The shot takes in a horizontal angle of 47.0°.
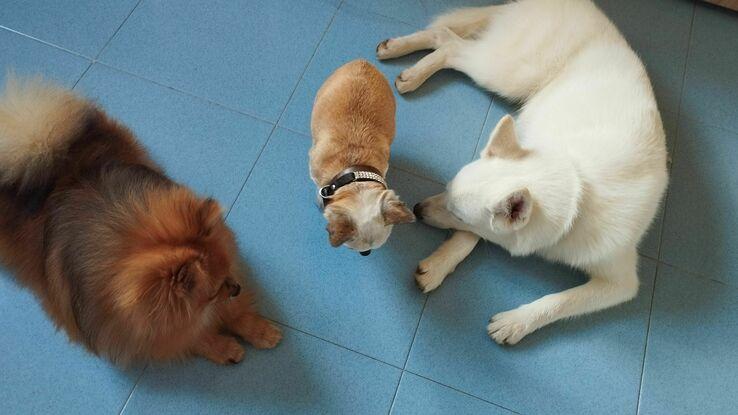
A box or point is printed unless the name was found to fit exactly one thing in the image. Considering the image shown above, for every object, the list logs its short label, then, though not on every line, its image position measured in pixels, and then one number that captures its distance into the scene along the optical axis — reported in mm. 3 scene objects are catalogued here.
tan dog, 1146
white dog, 1171
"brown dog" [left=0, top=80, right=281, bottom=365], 995
